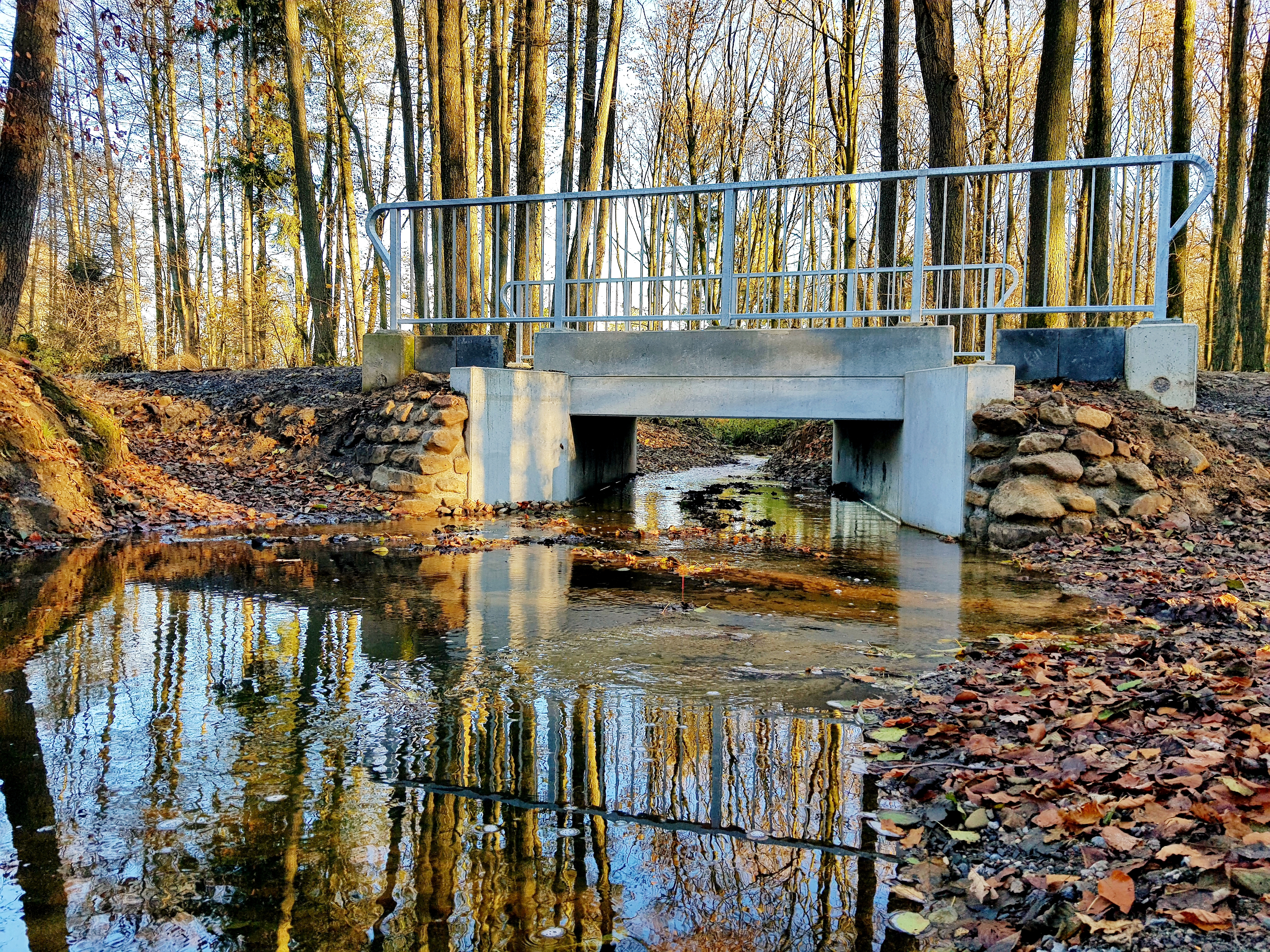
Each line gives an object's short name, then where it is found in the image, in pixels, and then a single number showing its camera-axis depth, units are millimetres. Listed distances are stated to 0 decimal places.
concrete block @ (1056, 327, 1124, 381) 10102
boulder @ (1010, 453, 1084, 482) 8578
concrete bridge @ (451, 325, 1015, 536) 10164
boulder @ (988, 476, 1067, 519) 8539
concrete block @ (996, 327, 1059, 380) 10227
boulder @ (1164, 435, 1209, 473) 9109
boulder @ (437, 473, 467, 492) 10586
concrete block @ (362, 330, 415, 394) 11961
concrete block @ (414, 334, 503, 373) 11641
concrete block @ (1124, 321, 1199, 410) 9891
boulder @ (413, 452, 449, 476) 10492
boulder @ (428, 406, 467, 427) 10492
